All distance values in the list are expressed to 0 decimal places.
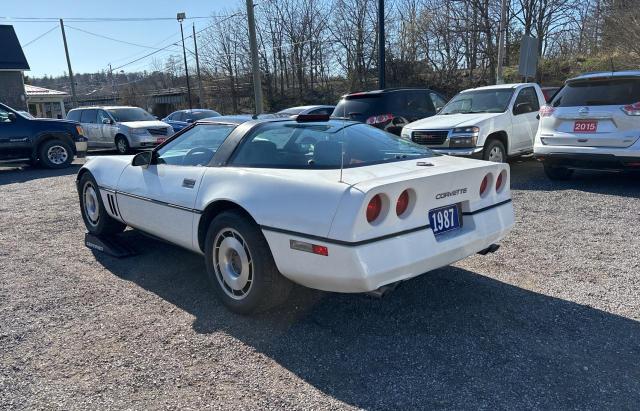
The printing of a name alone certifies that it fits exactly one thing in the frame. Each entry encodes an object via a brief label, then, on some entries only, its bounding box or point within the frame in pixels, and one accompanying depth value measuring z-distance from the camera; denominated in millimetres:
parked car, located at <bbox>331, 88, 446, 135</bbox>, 9797
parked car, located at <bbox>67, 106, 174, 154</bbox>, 15250
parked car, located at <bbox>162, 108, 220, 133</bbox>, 18812
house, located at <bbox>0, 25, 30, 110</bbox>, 27614
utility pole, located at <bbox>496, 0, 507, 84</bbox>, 18031
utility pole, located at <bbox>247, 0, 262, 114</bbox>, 18219
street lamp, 37406
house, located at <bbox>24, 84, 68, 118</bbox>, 38000
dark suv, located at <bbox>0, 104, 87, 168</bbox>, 12211
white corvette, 2852
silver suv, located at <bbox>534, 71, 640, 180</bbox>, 6754
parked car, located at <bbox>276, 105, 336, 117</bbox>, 13562
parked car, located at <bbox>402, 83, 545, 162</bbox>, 8242
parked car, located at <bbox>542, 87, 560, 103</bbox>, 14203
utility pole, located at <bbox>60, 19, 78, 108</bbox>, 36750
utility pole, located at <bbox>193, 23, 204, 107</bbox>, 43375
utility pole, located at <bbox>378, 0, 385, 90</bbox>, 15156
